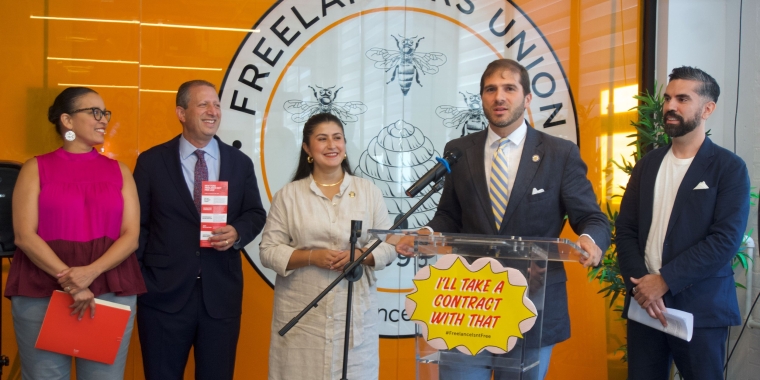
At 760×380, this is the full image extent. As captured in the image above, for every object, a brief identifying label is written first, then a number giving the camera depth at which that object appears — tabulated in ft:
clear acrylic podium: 6.79
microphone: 7.43
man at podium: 8.21
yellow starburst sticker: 6.63
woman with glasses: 9.95
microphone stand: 7.82
